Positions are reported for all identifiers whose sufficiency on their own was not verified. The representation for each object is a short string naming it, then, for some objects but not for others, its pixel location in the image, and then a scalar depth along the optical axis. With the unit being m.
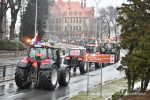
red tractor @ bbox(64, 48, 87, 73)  33.69
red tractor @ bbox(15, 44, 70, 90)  21.33
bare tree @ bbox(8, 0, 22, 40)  64.31
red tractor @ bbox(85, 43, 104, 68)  40.91
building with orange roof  123.50
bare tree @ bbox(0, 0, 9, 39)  60.34
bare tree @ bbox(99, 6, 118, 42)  103.75
